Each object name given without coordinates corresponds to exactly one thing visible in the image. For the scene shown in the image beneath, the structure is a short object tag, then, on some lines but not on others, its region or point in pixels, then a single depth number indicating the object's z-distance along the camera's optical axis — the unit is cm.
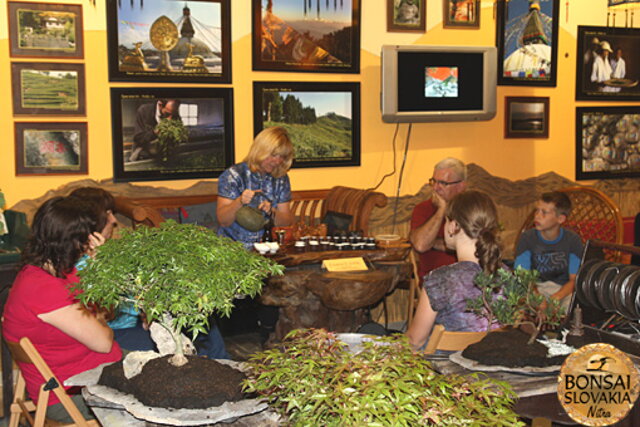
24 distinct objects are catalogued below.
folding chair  252
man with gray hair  503
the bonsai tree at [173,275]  193
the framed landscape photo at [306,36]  595
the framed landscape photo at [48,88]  531
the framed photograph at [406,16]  634
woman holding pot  495
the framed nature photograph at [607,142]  718
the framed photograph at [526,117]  690
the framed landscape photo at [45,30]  524
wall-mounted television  623
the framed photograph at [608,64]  707
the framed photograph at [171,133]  562
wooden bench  507
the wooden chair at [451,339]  261
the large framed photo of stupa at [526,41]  675
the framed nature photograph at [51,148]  538
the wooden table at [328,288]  447
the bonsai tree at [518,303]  249
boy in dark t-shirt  468
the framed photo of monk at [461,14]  655
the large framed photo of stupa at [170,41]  552
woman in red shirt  287
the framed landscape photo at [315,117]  604
